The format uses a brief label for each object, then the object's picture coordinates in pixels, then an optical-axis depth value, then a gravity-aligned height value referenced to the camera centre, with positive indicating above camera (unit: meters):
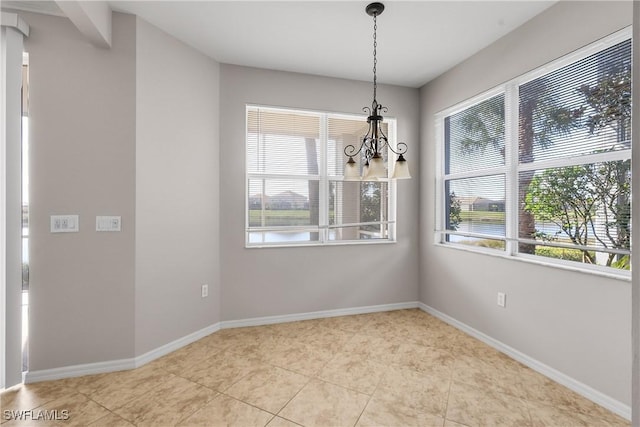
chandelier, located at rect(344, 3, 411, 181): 2.16 +0.39
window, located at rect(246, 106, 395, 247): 3.45 +0.34
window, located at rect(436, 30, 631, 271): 1.97 +0.41
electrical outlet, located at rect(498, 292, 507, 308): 2.74 -0.74
